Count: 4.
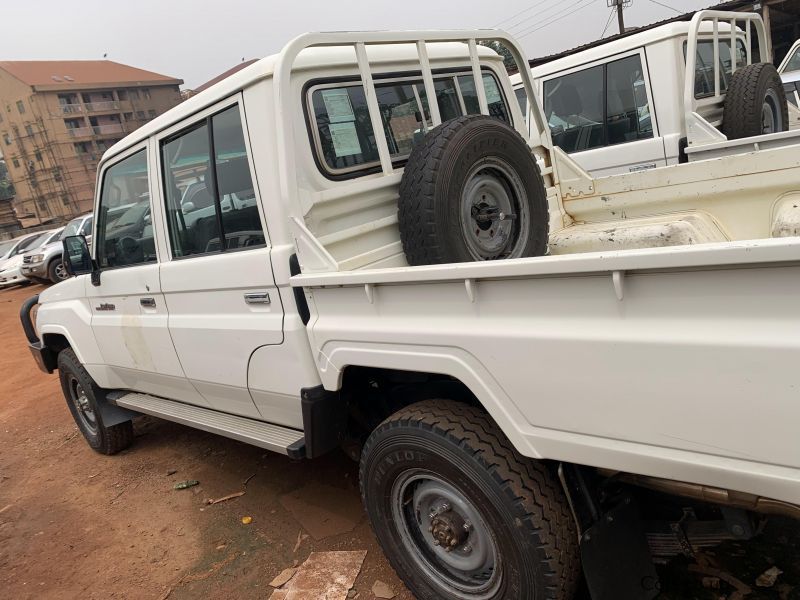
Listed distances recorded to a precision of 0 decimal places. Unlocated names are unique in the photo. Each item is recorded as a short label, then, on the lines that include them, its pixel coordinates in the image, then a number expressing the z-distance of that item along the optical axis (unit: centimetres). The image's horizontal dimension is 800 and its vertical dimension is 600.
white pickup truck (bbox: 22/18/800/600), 141
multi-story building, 4972
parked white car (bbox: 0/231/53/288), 1786
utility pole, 2408
